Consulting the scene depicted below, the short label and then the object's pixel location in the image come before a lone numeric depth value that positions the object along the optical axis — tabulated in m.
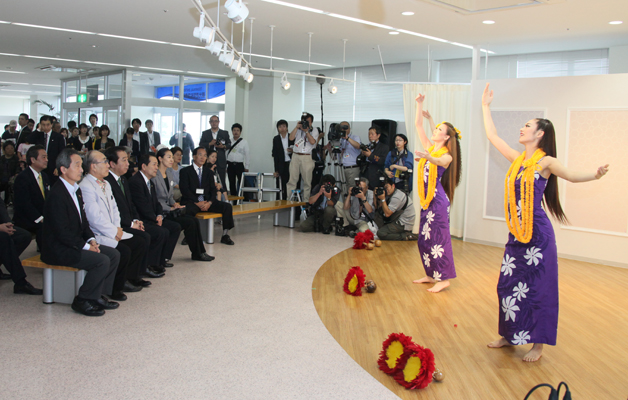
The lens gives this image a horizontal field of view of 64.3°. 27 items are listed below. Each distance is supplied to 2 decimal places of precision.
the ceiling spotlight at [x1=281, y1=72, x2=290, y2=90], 8.01
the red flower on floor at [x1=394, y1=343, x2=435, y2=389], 2.84
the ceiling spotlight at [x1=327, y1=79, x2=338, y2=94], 8.44
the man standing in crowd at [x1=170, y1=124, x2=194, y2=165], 12.44
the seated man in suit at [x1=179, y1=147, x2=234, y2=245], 6.45
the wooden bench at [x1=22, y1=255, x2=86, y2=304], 3.97
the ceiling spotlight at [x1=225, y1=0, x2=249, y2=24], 4.33
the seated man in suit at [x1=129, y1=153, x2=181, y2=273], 5.01
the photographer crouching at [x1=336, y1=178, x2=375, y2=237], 7.52
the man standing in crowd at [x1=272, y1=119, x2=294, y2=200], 9.79
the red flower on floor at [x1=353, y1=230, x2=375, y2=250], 6.86
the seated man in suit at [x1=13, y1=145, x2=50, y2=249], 4.70
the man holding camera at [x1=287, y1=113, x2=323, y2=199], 9.12
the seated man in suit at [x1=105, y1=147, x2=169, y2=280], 4.51
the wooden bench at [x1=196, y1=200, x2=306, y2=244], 6.72
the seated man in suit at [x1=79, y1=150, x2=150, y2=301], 4.00
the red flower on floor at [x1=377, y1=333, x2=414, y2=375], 2.94
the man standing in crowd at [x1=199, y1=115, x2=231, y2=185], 9.35
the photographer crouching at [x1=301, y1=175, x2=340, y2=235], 7.80
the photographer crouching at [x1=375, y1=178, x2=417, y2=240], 7.45
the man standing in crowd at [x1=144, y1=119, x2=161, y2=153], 11.09
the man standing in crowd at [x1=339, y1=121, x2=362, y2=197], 8.65
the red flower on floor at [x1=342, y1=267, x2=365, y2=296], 4.68
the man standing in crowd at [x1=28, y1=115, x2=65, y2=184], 8.38
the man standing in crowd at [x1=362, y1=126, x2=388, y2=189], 8.32
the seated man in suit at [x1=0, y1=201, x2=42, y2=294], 4.23
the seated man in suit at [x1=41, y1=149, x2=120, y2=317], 3.71
